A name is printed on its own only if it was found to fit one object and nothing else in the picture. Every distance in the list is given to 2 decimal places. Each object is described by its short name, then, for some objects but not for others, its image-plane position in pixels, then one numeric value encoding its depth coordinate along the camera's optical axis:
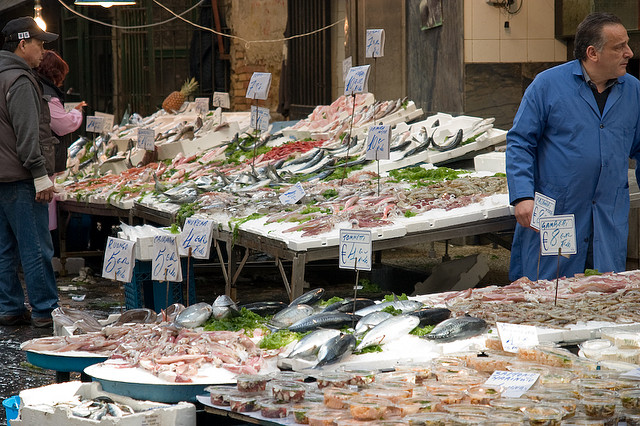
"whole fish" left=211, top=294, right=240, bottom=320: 8.23
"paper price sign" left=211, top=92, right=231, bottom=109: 23.67
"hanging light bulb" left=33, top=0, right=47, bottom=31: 24.50
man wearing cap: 13.45
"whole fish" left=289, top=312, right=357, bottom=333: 7.66
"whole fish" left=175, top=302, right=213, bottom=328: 8.12
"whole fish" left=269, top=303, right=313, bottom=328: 8.00
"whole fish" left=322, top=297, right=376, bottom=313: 8.23
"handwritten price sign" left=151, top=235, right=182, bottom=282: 9.16
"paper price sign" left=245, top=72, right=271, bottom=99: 16.61
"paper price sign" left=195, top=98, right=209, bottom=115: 24.53
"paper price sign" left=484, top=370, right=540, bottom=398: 5.86
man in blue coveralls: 10.61
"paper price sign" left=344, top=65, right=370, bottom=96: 14.83
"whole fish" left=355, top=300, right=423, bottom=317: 8.12
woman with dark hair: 15.28
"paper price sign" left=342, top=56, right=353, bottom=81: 19.65
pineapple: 25.84
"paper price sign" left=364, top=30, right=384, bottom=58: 16.14
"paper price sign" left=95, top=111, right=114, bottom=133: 23.59
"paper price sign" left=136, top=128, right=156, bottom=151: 21.18
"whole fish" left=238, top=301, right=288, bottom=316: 8.63
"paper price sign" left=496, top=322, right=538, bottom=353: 6.93
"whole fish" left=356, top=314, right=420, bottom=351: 7.27
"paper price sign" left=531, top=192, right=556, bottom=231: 8.82
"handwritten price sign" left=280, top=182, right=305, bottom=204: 13.20
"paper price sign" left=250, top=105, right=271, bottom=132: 17.71
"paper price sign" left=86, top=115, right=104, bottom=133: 23.40
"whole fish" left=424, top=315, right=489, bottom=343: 7.39
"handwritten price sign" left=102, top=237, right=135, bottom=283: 9.35
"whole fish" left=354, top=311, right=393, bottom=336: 7.52
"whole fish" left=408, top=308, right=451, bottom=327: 7.78
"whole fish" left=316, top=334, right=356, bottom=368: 6.87
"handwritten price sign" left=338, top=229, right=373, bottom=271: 7.88
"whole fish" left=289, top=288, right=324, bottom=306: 8.52
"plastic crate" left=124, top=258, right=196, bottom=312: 12.96
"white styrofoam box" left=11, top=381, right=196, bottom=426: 6.27
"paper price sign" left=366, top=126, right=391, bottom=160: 12.53
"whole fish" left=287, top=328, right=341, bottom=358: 6.98
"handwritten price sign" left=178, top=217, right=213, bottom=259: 9.50
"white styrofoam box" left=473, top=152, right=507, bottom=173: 14.73
